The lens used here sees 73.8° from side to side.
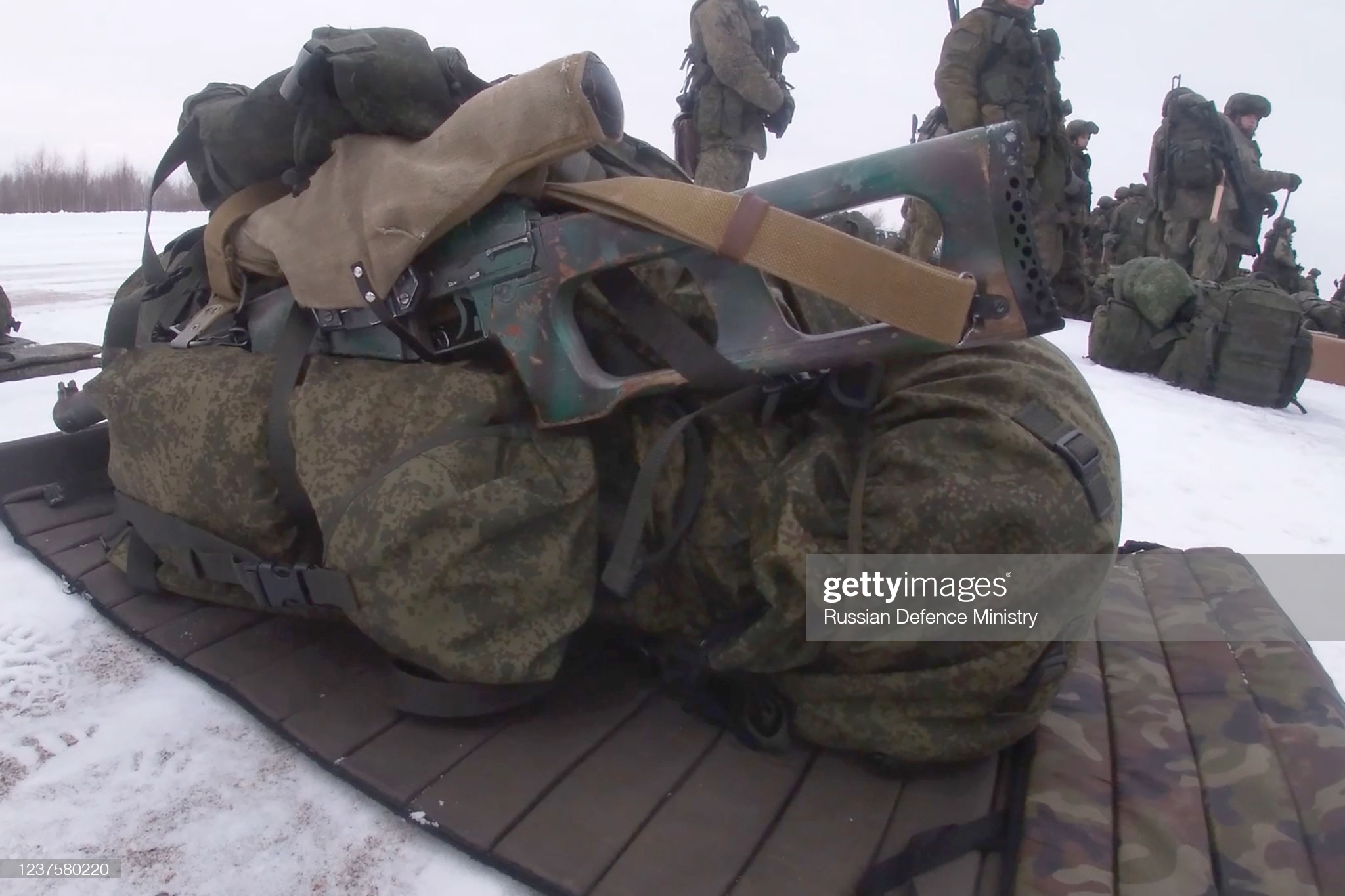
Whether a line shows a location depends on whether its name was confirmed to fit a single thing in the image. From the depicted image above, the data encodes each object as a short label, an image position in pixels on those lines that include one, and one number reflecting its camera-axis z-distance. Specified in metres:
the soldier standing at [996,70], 4.69
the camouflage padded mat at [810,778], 1.12
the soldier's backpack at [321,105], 1.34
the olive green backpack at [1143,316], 4.40
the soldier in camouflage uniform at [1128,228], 7.81
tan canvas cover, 1.24
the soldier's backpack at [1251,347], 4.00
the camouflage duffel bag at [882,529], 1.15
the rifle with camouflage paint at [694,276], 1.11
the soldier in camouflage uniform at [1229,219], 5.96
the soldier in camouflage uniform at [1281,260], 8.77
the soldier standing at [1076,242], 5.38
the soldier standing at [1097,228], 9.82
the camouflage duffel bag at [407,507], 1.27
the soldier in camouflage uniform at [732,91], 4.71
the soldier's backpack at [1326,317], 5.88
